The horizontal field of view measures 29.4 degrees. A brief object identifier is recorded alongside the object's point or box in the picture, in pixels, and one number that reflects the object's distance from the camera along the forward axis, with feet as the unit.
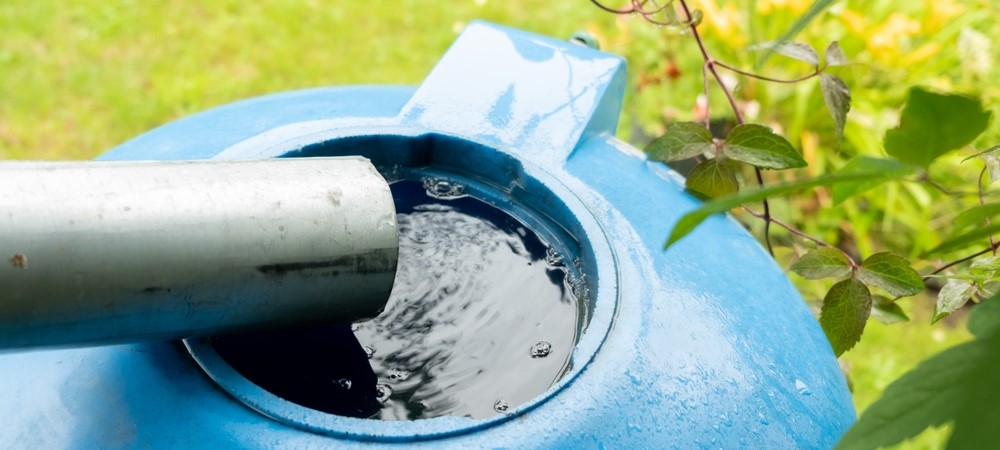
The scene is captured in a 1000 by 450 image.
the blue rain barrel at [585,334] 3.72
